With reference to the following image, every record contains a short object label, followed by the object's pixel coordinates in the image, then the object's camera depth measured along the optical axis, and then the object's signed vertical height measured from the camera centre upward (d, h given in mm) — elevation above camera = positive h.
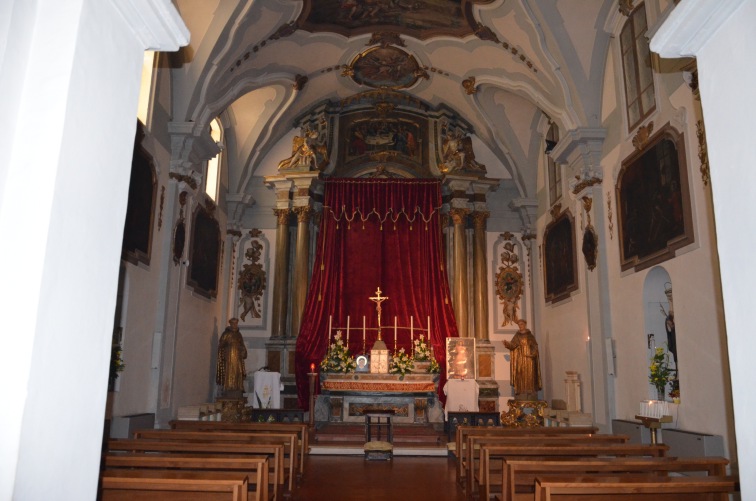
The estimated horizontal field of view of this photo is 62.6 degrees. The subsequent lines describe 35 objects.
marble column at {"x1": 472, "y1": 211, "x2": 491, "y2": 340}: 15336 +2859
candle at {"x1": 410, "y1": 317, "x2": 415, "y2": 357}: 14730 +1342
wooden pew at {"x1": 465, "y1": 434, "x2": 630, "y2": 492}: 6340 -487
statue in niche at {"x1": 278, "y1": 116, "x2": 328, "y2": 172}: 15680 +5892
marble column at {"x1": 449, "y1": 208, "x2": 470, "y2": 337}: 15297 +3026
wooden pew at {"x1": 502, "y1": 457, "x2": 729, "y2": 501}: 4539 -538
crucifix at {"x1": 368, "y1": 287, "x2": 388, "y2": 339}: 14375 +2073
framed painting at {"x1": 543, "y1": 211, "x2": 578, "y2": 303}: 12586 +2860
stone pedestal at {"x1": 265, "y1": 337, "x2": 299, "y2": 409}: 14492 +649
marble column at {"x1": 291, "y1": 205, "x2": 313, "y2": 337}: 15156 +2990
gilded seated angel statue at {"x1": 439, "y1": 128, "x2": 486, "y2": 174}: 15945 +6016
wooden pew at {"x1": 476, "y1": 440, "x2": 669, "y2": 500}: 5578 -516
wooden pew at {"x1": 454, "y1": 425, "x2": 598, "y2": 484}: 7620 -483
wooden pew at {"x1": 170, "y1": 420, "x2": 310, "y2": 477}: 7855 -493
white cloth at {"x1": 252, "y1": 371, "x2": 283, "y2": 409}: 13609 -50
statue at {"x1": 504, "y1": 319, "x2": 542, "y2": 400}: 13859 +597
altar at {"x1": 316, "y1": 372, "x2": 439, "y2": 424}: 13312 -144
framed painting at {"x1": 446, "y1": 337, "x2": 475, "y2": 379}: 13961 +752
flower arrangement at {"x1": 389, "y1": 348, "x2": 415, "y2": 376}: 13695 +580
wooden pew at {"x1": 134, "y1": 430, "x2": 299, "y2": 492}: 6469 -514
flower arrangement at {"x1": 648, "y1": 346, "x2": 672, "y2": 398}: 8562 +322
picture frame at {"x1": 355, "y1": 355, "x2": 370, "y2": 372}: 13922 +575
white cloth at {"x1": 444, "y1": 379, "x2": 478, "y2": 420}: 13523 -71
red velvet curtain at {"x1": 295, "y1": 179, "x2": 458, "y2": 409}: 15273 +3123
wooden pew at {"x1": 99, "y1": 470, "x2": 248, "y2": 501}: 3717 -577
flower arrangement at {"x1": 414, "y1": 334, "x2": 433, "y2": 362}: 14297 +883
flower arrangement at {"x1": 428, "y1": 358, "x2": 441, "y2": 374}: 14023 +515
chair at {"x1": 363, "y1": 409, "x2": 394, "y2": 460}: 9742 -836
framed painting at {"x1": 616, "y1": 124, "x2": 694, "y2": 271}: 8164 +2696
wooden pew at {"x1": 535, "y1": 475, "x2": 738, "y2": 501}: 3738 -567
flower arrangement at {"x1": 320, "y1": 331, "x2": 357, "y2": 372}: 13805 +654
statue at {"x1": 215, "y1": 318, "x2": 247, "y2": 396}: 13617 +549
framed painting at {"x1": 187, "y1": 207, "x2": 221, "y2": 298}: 12764 +2815
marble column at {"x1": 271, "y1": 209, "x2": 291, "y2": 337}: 15133 +2733
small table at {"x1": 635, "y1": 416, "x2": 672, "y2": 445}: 7570 -323
